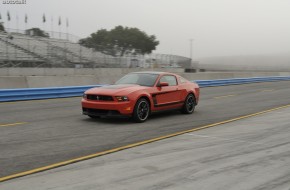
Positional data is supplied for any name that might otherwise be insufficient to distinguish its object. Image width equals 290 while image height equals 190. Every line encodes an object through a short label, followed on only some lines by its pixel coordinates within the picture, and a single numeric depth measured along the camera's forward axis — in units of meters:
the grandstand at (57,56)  30.78
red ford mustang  10.07
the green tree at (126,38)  89.31
